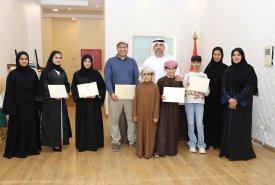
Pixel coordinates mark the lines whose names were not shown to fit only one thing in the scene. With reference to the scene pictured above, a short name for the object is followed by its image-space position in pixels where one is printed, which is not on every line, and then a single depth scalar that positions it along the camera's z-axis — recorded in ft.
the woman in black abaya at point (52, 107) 13.66
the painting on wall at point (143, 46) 22.09
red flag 21.98
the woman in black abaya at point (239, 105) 12.85
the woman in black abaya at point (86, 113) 14.19
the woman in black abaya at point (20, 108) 13.14
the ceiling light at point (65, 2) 26.35
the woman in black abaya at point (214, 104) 14.33
